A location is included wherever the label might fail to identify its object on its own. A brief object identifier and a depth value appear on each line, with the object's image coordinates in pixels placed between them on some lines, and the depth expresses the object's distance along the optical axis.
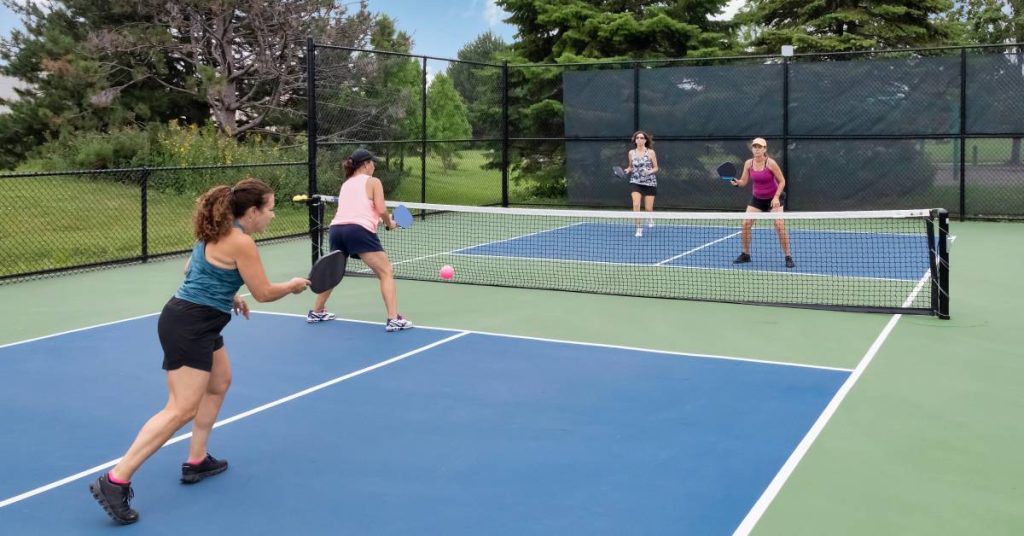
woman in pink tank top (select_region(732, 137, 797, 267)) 11.67
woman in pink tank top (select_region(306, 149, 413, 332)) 8.72
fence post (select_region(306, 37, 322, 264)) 12.80
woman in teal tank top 4.57
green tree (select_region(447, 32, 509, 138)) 22.44
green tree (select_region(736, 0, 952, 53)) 23.28
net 10.09
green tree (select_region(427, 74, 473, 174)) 34.00
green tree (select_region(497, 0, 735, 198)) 21.86
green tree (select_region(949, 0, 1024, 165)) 30.95
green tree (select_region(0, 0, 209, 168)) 23.03
